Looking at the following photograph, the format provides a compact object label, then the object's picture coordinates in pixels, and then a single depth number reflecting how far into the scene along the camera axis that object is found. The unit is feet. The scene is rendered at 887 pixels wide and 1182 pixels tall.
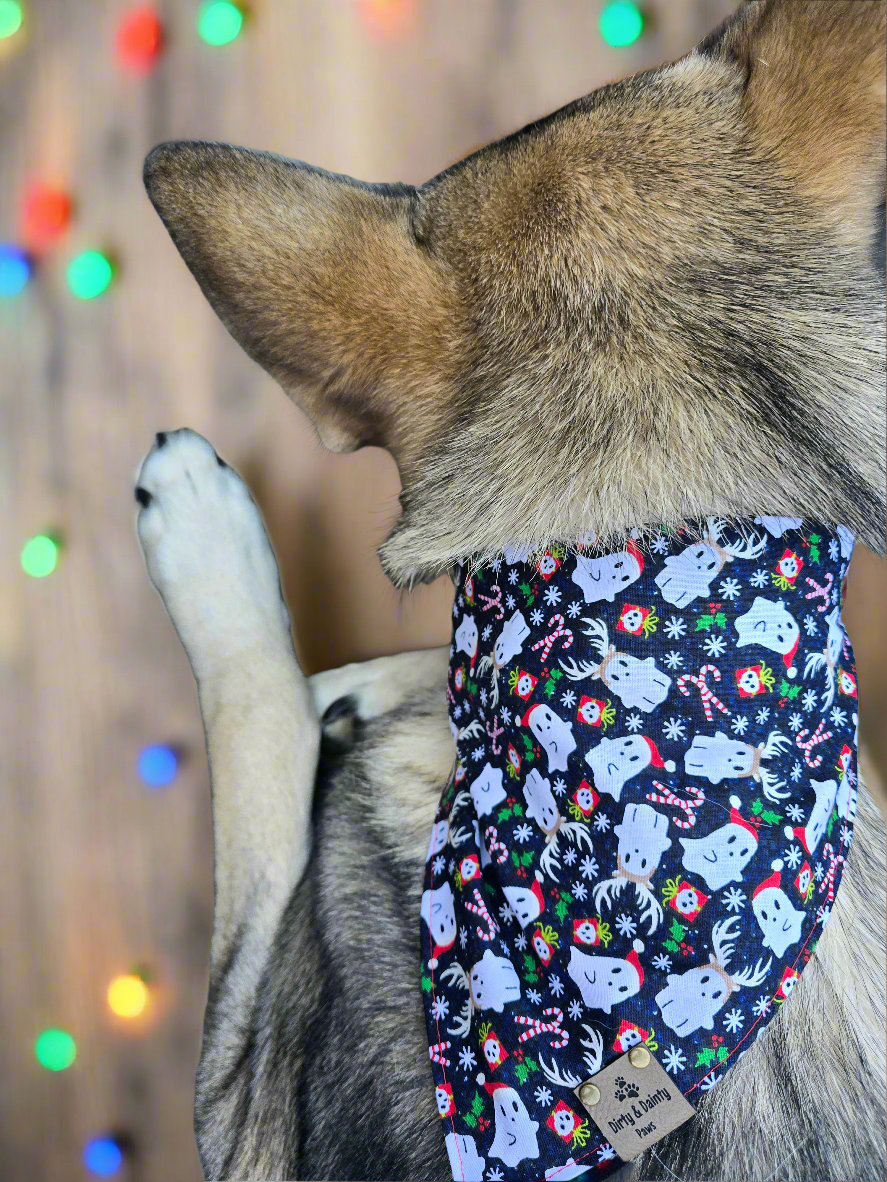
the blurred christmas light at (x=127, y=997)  2.00
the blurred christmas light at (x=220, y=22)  1.85
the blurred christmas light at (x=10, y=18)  1.90
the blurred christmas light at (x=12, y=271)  1.96
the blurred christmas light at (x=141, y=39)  1.88
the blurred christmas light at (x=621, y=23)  1.75
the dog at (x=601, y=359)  1.41
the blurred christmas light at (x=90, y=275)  1.95
